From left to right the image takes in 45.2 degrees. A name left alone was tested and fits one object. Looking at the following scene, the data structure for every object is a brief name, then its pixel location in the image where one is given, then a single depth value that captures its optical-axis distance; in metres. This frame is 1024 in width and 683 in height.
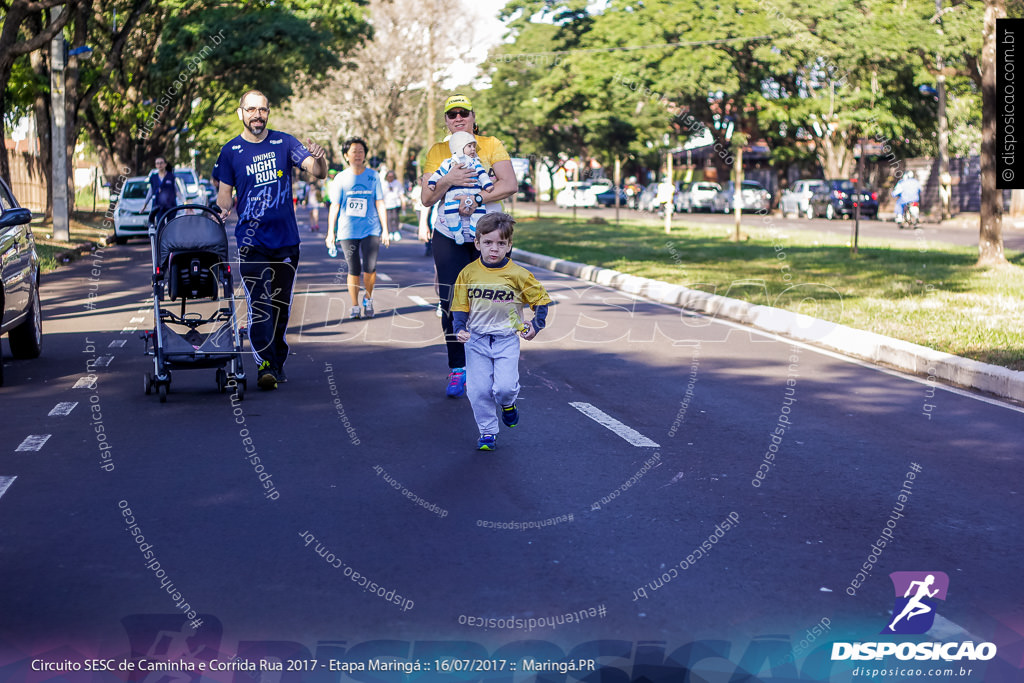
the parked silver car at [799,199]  49.31
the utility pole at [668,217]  32.14
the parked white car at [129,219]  30.06
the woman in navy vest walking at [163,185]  21.55
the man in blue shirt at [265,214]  8.81
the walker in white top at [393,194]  26.53
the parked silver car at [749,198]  51.51
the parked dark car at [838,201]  46.91
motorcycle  35.34
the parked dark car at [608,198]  67.94
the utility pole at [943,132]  42.91
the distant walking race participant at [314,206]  35.59
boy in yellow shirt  6.84
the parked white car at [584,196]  69.19
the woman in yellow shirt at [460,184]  7.96
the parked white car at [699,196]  56.28
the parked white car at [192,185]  32.45
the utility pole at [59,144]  27.31
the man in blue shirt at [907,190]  35.03
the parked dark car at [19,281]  9.68
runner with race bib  12.96
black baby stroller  8.59
